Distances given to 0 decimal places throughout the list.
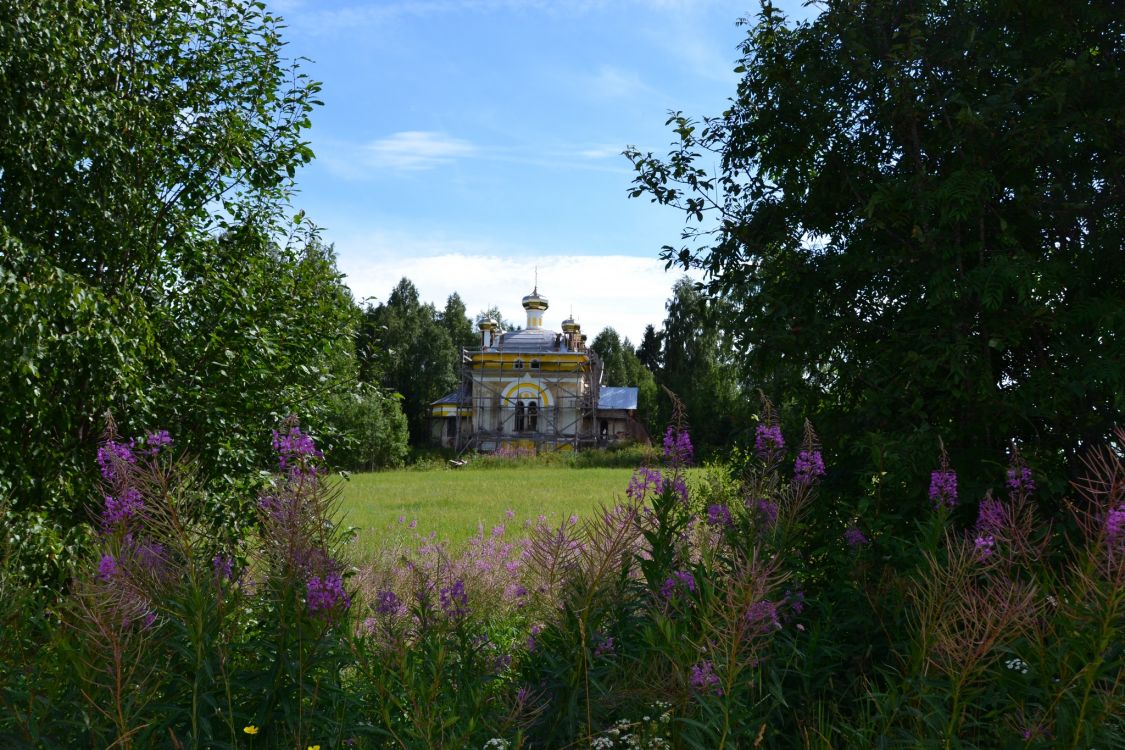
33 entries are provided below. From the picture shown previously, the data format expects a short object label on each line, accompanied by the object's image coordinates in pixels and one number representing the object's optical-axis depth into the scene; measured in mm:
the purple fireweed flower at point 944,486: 4602
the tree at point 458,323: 70688
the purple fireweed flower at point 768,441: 5004
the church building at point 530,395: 50906
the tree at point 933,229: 5504
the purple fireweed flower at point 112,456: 4244
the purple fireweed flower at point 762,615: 3096
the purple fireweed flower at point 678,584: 3955
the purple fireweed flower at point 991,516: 4094
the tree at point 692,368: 40334
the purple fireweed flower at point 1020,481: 4702
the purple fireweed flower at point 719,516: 4598
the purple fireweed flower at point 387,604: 4160
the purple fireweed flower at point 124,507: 3916
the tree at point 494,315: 75250
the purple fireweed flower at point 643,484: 4572
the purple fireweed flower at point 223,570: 3781
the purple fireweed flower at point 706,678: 3172
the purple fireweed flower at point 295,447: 4074
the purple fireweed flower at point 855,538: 5109
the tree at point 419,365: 61312
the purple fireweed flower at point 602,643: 3689
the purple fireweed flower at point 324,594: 3463
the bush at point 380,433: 38916
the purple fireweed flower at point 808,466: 4855
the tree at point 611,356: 67588
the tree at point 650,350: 72500
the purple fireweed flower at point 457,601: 4332
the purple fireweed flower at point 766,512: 4410
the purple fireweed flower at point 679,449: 4750
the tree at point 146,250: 6164
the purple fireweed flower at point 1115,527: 3080
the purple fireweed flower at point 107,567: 3588
